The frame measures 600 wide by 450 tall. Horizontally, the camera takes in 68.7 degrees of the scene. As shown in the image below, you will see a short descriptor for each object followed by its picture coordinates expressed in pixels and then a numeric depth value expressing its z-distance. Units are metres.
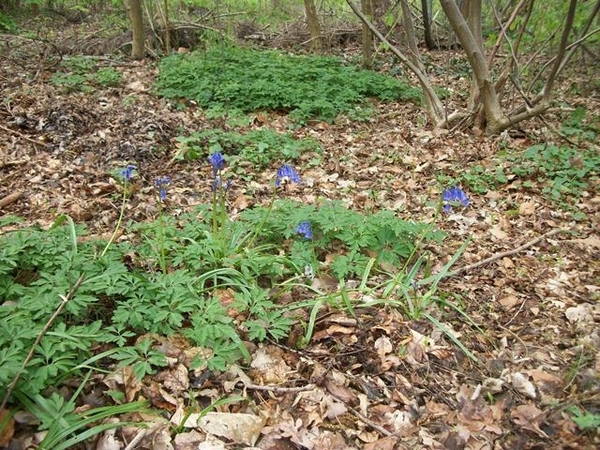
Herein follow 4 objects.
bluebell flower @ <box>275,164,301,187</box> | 2.73
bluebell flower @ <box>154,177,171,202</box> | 2.72
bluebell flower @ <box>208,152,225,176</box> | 2.58
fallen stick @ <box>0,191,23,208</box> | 3.76
